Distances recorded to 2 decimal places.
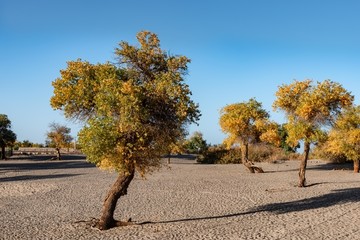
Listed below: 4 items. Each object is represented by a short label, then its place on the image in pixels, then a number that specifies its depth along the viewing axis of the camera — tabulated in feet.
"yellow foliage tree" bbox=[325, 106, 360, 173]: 102.19
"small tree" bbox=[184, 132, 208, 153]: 218.87
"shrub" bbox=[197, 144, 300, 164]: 156.25
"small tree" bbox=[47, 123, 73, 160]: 166.09
